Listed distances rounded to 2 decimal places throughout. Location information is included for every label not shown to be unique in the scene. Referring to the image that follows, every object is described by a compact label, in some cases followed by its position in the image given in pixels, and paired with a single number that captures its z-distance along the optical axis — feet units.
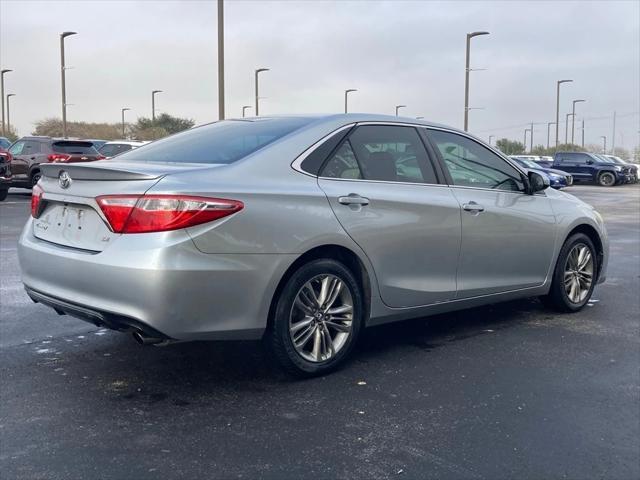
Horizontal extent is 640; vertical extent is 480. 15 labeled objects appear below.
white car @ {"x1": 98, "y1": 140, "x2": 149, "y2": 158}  80.38
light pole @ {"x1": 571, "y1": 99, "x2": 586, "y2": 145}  245.57
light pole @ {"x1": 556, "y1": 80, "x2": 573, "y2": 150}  181.68
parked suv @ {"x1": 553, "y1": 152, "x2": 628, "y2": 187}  132.05
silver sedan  12.64
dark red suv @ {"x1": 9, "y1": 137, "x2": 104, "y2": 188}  68.44
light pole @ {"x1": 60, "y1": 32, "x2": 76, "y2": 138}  112.98
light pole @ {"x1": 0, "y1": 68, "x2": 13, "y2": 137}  155.02
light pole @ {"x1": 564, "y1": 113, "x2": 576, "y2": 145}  273.72
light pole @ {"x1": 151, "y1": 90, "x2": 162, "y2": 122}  207.41
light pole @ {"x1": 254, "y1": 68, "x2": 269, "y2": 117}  135.61
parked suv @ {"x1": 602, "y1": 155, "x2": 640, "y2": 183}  135.88
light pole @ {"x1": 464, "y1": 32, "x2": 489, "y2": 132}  106.83
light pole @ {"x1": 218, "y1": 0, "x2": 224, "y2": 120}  67.00
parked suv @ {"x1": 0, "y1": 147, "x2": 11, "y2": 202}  58.49
